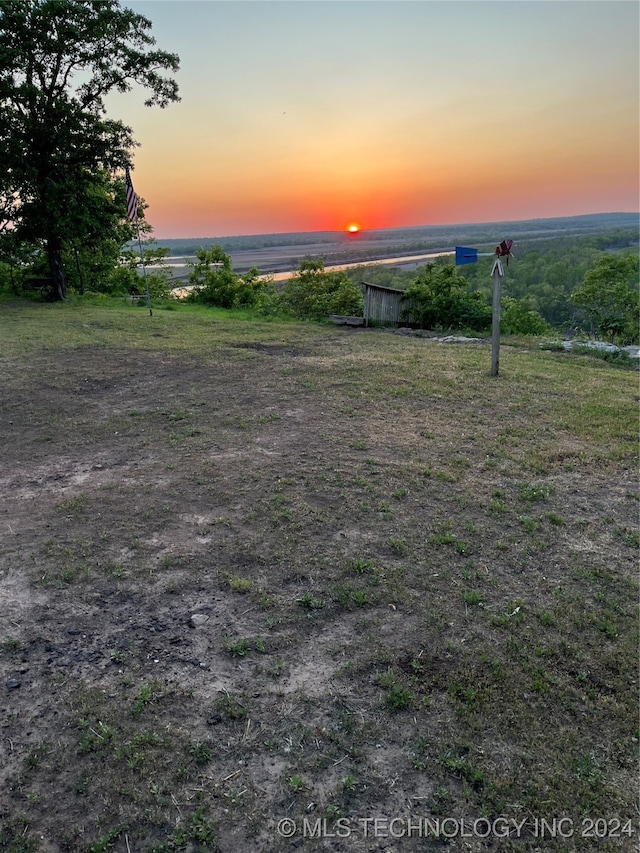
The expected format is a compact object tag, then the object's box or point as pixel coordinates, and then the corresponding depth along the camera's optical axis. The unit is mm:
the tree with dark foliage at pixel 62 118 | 11359
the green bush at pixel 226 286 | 15578
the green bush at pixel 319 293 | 12539
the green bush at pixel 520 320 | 13766
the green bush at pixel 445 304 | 10992
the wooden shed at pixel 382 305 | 11219
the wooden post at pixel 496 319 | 6032
